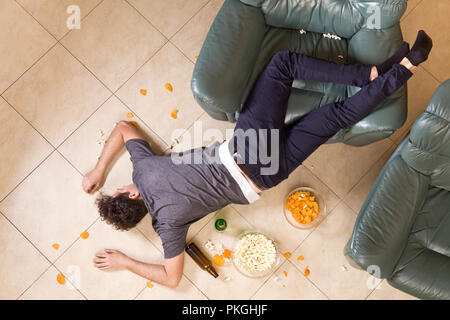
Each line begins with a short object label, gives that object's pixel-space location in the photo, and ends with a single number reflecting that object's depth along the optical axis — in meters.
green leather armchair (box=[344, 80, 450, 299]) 2.00
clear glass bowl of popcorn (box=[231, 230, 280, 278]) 2.44
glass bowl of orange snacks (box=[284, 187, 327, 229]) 2.47
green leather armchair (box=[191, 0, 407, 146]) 2.03
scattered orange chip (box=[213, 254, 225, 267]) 2.54
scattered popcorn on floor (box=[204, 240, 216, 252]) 2.54
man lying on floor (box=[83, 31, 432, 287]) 2.03
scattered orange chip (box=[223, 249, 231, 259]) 2.54
